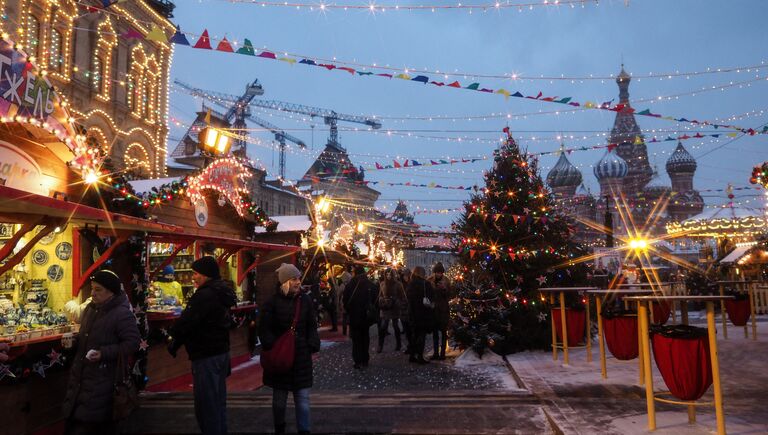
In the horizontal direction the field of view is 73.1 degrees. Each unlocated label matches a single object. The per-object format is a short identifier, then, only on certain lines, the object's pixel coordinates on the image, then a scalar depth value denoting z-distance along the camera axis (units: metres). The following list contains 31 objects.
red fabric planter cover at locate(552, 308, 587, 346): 8.59
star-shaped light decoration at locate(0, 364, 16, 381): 5.34
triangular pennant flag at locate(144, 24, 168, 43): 6.99
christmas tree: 10.26
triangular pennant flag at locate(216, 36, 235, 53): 7.84
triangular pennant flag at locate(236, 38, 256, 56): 7.79
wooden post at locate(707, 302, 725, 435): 4.35
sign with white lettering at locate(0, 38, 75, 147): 5.87
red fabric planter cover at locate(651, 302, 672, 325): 10.33
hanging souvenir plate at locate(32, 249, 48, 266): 7.39
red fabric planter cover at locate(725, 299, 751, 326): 10.43
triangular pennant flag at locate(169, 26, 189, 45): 7.57
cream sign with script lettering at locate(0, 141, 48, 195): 6.04
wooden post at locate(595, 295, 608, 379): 7.10
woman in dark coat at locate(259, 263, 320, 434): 4.90
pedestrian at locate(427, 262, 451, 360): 10.29
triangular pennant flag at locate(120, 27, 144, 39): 7.62
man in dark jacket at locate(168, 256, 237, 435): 4.55
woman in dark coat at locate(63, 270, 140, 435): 4.03
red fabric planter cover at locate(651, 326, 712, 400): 4.56
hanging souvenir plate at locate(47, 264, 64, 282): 7.32
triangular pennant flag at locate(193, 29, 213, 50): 7.49
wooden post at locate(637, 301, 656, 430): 4.81
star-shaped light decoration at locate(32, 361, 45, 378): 5.83
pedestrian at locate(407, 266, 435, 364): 9.90
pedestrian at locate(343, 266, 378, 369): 9.80
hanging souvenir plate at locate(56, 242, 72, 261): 7.29
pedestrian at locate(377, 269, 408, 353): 11.48
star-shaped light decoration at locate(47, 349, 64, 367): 6.11
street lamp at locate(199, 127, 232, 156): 11.11
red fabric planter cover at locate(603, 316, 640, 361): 6.71
